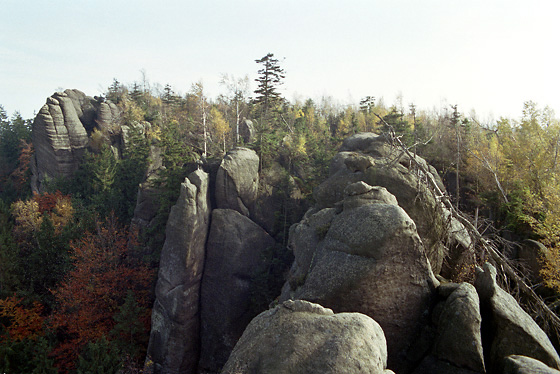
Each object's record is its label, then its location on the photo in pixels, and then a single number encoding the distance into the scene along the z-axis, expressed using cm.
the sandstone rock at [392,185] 1192
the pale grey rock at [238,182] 2483
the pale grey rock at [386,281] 888
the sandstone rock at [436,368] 741
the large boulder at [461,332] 732
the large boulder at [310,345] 585
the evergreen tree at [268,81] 3800
